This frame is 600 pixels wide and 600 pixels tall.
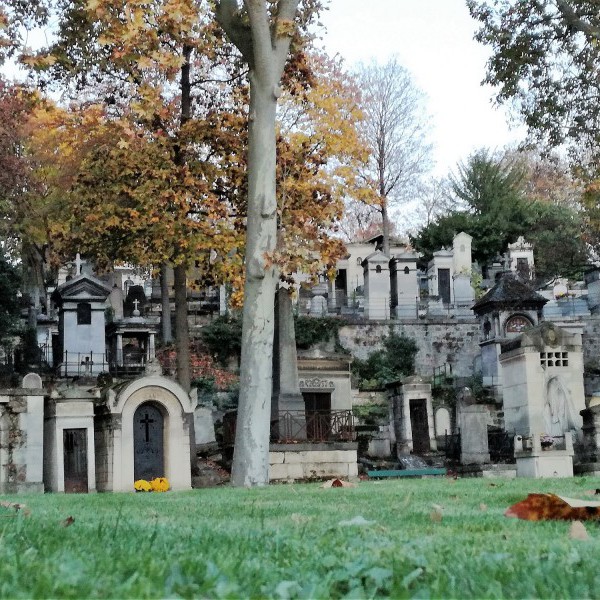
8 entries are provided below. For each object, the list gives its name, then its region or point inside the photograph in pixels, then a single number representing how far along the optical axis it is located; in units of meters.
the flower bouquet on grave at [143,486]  17.08
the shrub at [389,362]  35.34
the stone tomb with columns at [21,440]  17.15
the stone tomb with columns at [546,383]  18.70
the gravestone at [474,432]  20.73
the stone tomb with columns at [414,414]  25.25
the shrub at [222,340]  34.97
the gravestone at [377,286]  38.88
